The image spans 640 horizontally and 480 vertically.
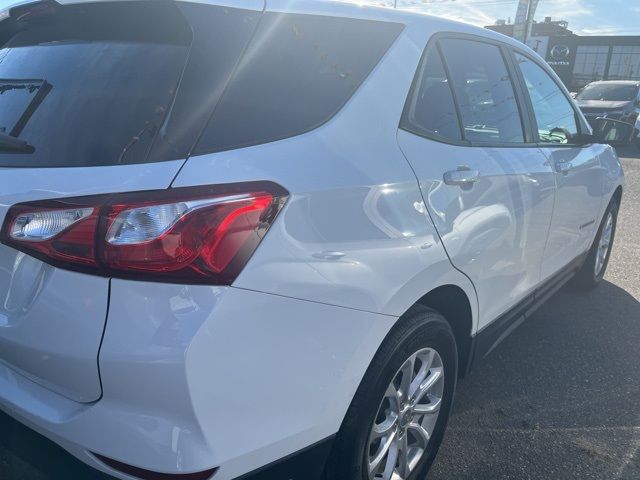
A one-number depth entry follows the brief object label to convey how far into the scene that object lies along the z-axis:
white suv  1.41
